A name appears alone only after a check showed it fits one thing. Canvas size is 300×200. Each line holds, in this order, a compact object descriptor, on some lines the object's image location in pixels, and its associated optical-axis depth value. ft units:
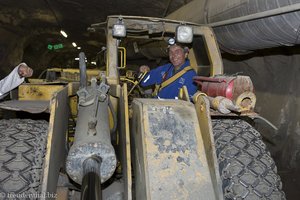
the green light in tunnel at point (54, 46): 32.83
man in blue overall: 8.54
